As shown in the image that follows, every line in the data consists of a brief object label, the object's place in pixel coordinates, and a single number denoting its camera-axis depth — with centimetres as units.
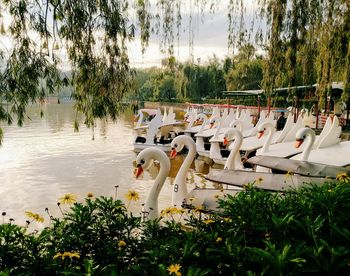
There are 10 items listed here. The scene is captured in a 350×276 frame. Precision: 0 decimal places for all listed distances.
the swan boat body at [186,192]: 599
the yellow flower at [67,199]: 300
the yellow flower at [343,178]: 406
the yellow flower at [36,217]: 265
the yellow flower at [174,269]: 193
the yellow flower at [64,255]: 213
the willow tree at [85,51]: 323
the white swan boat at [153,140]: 1587
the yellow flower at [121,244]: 236
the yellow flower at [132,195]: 320
